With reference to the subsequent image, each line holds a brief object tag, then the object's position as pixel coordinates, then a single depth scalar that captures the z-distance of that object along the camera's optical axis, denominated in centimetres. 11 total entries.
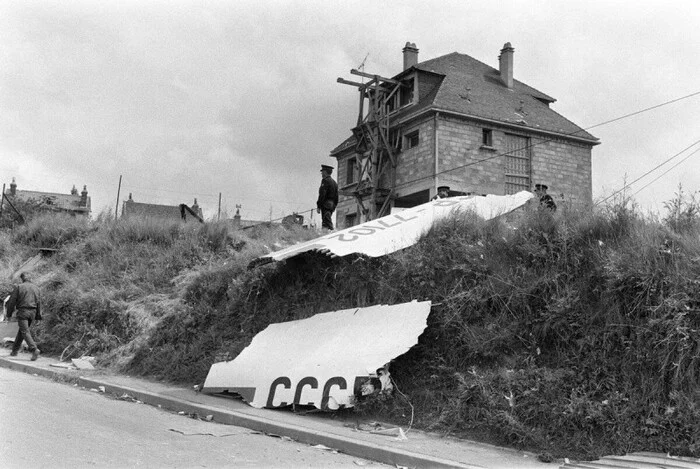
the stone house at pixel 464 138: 3131
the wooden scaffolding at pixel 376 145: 3412
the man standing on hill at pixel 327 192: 1543
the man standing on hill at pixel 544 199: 890
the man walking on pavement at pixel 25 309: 1398
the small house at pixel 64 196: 7446
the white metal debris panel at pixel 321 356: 826
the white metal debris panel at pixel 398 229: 984
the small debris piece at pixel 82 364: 1266
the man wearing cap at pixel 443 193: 1359
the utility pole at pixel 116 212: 2174
